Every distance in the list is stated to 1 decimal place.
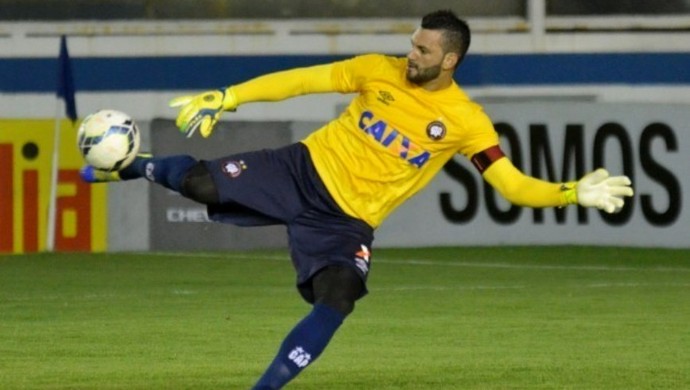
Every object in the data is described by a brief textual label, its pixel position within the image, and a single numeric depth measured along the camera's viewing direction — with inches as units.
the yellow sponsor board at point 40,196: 1492.4
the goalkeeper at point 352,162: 674.8
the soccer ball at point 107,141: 697.6
